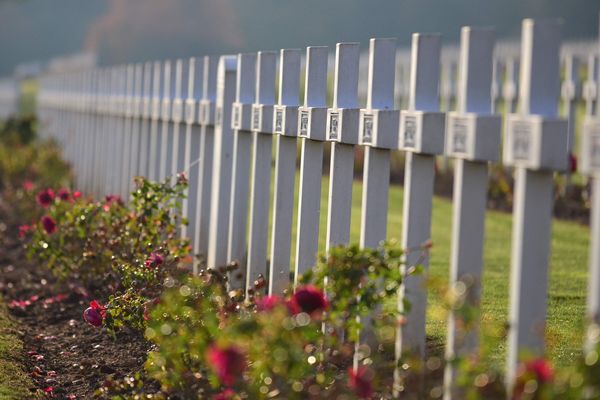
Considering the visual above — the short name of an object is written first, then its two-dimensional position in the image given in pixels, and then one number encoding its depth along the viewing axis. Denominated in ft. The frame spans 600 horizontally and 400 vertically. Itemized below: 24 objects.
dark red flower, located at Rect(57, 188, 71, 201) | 57.11
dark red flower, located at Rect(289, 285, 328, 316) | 25.72
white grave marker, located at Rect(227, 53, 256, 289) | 47.34
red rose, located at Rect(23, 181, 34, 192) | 75.71
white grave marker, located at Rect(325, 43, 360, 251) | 35.01
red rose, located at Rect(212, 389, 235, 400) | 26.89
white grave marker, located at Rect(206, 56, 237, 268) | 49.52
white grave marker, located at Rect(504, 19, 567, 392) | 24.25
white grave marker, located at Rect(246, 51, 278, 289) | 44.50
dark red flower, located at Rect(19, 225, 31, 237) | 52.70
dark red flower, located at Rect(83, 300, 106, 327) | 37.86
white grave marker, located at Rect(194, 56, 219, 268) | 53.36
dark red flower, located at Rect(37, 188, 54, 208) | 56.65
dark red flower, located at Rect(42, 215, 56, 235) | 50.93
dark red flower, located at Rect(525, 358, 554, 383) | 21.56
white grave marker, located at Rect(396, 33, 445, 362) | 29.01
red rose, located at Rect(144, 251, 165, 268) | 39.93
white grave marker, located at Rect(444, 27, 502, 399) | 26.08
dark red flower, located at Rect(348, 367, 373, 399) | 24.17
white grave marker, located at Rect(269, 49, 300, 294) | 40.78
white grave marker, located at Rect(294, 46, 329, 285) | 37.50
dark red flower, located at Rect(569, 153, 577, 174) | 56.47
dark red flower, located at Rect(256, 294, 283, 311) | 26.30
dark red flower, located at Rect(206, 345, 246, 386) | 22.85
